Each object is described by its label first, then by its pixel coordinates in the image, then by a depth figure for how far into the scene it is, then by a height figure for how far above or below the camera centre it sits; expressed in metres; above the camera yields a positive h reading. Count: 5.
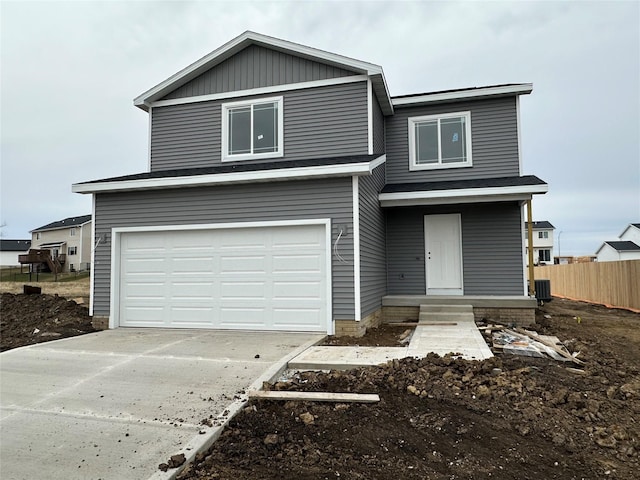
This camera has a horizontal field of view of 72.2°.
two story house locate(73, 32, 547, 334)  8.81 +1.54
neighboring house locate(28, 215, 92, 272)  42.34 +2.86
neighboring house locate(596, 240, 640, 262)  40.81 +1.62
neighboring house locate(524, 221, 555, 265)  51.53 +3.34
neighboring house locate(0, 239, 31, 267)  54.75 +2.28
